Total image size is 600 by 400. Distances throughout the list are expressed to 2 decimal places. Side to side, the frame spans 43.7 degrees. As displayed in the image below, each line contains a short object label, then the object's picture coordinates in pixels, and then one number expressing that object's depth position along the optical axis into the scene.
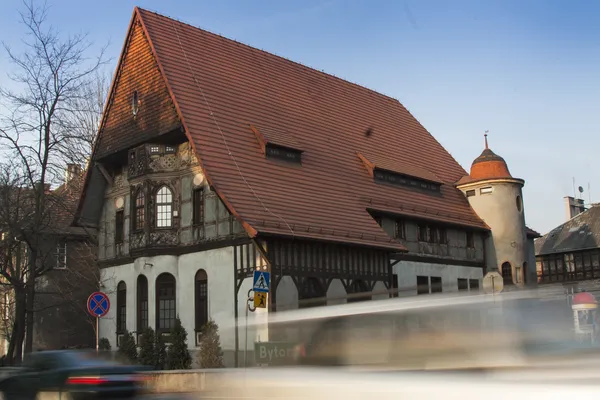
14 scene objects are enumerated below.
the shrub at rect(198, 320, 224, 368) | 23.95
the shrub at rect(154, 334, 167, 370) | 25.98
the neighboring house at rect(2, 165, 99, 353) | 36.59
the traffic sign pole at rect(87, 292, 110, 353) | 18.84
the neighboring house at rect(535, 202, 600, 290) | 52.19
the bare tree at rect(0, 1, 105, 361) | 27.88
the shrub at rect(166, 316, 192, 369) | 25.36
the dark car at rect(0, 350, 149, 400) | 11.62
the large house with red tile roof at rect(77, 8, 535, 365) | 25.30
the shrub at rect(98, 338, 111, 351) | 29.77
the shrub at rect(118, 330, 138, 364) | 27.58
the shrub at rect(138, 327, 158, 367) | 26.28
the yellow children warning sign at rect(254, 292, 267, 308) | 17.00
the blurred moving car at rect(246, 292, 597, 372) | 5.50
